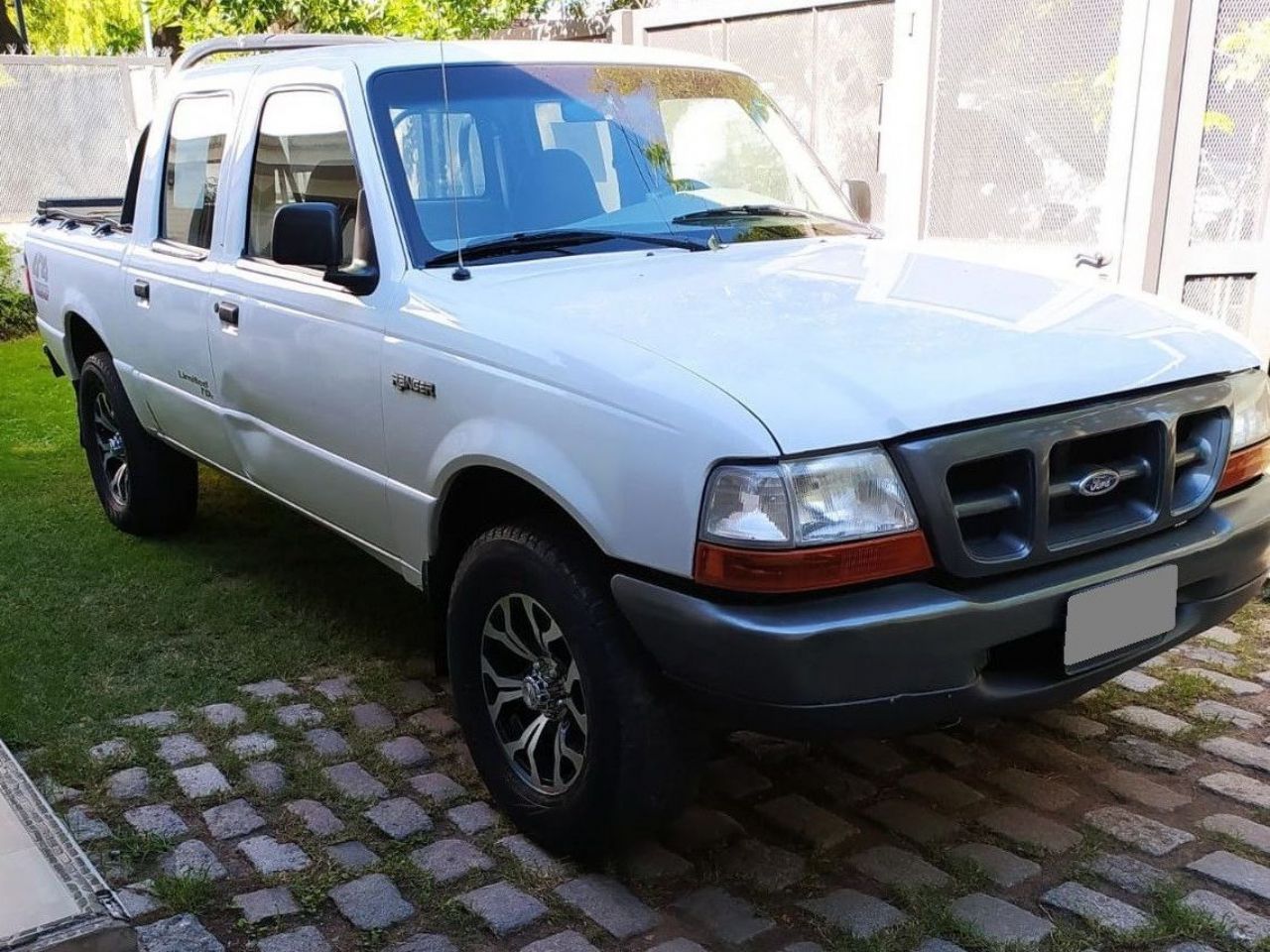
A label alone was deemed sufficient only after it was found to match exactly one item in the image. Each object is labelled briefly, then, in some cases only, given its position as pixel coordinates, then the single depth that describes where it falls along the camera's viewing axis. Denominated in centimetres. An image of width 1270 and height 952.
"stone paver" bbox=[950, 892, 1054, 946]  277
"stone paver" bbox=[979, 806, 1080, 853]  313
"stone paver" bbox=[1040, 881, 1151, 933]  279
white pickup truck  247
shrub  1097
